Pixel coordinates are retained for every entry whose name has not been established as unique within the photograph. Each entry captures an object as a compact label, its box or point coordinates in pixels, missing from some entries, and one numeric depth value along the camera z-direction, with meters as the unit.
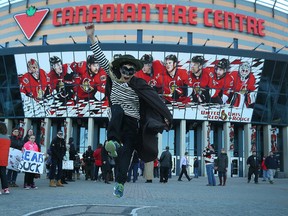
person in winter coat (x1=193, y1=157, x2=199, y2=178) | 31.99
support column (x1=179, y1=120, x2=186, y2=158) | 37.75
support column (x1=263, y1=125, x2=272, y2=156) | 40.28
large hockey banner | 36.16
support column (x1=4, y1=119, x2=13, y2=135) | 41.15
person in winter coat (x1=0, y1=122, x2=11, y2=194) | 8.67
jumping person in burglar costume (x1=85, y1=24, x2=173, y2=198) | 4.58
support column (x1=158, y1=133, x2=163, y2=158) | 38.34
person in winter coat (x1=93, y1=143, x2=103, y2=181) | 17.29
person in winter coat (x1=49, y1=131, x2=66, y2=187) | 12.30
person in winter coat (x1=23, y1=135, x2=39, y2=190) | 11.13
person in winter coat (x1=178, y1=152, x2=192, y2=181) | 21.39
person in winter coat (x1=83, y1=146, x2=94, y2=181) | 18.44
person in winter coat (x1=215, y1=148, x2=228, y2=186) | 16.80
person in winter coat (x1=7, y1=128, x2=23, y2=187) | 11.42
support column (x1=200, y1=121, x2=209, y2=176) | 38.06
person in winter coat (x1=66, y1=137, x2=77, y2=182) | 16.09
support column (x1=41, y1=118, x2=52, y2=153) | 39.59
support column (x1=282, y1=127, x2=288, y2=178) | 40.94
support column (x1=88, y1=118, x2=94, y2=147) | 38.38
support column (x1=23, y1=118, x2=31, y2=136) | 40.16
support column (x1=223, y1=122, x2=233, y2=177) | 38.62
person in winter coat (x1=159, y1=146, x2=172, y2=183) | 18.45
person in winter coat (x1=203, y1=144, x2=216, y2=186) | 15.85
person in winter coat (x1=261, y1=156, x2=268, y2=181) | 22.05
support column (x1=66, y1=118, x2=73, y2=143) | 38.53
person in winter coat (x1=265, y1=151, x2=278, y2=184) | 20.61
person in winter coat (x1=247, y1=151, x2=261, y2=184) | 19.75
